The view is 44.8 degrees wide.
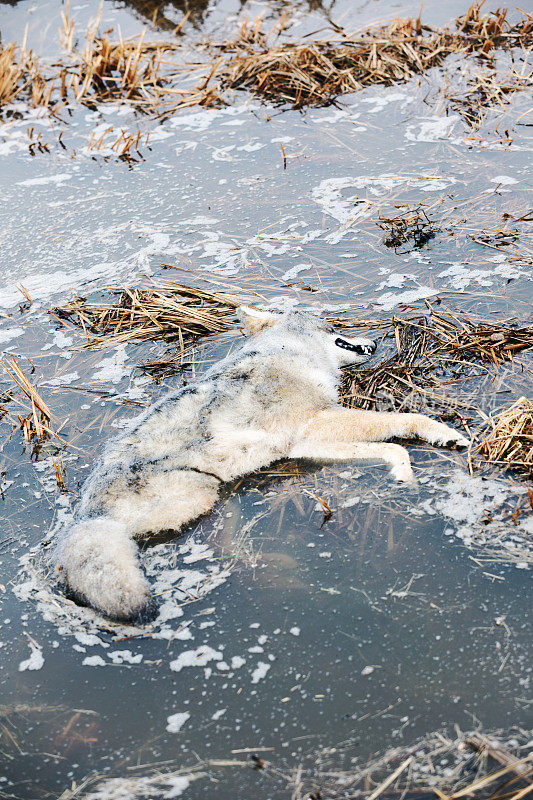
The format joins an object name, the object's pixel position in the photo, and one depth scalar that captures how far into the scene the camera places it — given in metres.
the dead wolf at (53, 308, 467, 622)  3.02
